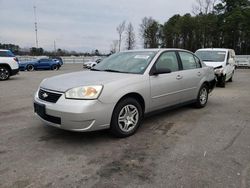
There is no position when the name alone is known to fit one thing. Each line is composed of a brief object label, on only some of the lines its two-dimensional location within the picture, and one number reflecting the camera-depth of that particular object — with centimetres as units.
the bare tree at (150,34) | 3824
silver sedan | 286
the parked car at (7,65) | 1009
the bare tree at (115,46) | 4555
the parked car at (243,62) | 2178
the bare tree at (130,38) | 4146
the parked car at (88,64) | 2381
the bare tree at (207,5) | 3266
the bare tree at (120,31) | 4419
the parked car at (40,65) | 1862
